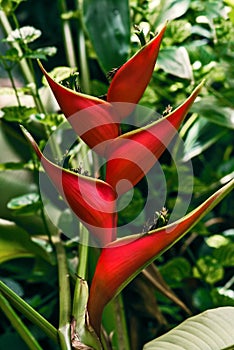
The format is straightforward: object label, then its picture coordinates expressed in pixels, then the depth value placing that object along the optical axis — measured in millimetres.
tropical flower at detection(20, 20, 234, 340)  904
